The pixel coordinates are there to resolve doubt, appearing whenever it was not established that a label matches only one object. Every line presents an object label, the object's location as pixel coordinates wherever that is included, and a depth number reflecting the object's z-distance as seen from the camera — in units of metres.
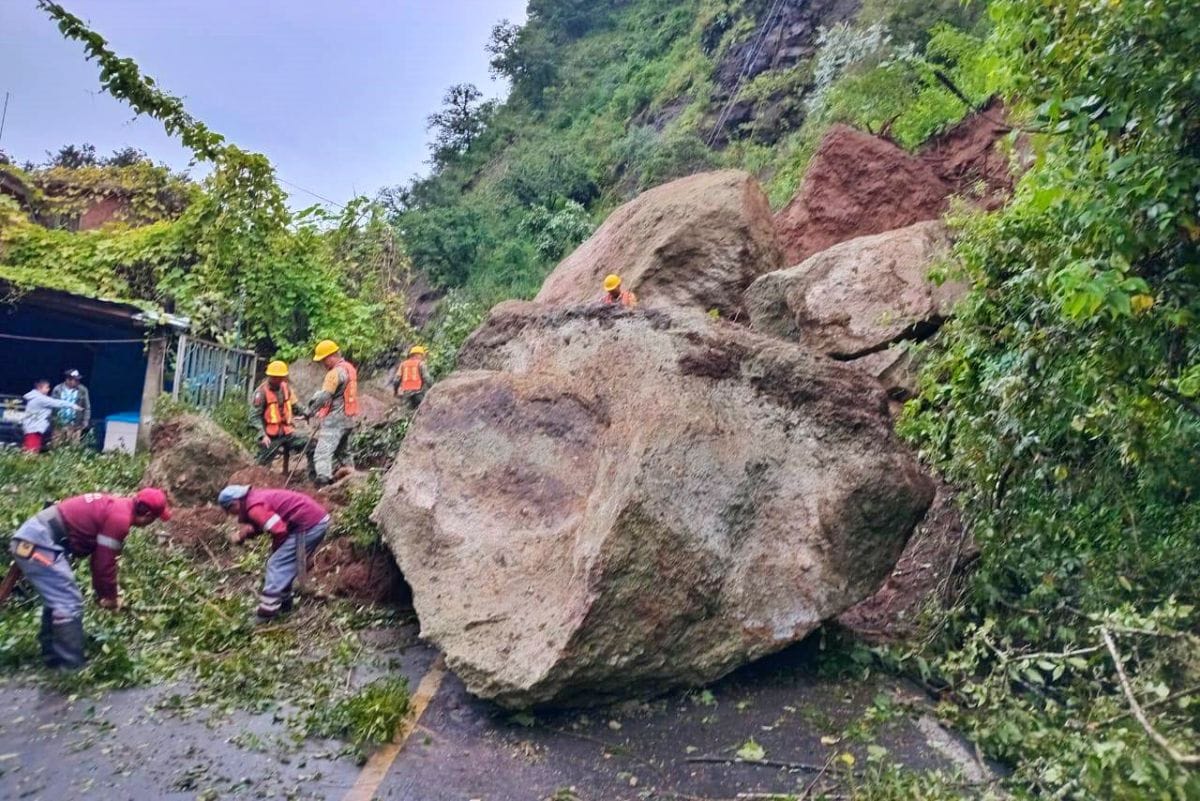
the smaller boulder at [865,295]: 9.36
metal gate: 13.73
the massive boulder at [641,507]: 5.33
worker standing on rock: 10.00
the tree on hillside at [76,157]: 24.59
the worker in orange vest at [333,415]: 10.40
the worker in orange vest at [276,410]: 10.92
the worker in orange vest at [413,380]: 12.41
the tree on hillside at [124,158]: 24.73
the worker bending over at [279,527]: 7.16
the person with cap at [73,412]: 13.19
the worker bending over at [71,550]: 6.12
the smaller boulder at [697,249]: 11.04
